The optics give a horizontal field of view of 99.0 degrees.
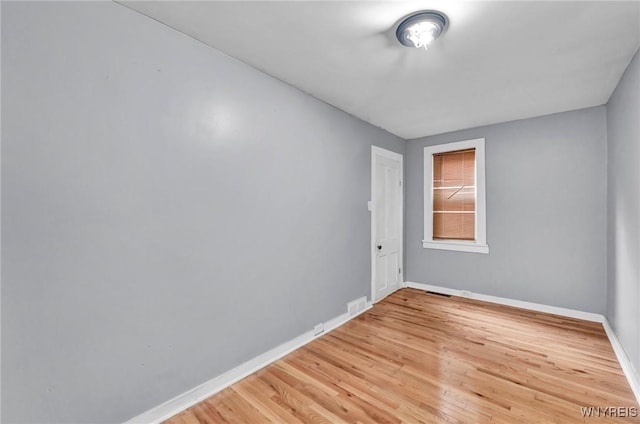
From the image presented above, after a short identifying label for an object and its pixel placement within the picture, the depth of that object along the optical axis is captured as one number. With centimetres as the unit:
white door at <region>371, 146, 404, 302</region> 376
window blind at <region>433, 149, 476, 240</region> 407
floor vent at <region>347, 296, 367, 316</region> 332
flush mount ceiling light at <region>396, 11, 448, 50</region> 164
